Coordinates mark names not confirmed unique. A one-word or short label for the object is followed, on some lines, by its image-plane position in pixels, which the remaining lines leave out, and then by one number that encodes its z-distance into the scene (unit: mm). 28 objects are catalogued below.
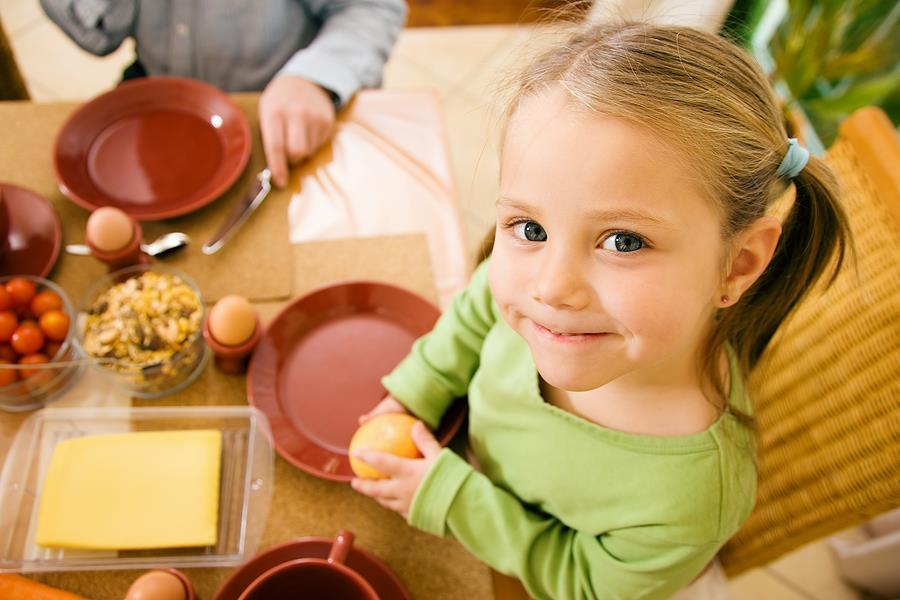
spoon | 934
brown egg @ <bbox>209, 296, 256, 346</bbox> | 806
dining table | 743
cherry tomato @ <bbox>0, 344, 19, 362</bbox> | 792
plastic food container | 700
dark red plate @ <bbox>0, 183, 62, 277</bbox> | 916
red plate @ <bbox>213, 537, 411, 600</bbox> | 693
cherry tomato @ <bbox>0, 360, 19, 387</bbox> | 766
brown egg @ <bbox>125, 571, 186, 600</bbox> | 627
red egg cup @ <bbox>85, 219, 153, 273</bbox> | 863
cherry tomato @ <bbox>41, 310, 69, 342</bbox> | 804
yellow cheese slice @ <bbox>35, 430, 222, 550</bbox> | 702
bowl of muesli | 793
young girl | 534
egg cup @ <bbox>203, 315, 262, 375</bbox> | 811
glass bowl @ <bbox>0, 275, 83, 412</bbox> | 772
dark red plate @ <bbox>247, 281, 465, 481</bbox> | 822
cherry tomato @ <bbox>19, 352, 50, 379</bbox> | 772
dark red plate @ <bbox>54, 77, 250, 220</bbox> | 999
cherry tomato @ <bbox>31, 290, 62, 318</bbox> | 819
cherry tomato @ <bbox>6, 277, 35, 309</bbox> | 816
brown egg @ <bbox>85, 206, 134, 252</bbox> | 854
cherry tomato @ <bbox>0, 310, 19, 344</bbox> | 789
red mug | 576
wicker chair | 759
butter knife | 963
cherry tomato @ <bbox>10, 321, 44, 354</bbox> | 787
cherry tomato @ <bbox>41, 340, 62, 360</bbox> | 809
